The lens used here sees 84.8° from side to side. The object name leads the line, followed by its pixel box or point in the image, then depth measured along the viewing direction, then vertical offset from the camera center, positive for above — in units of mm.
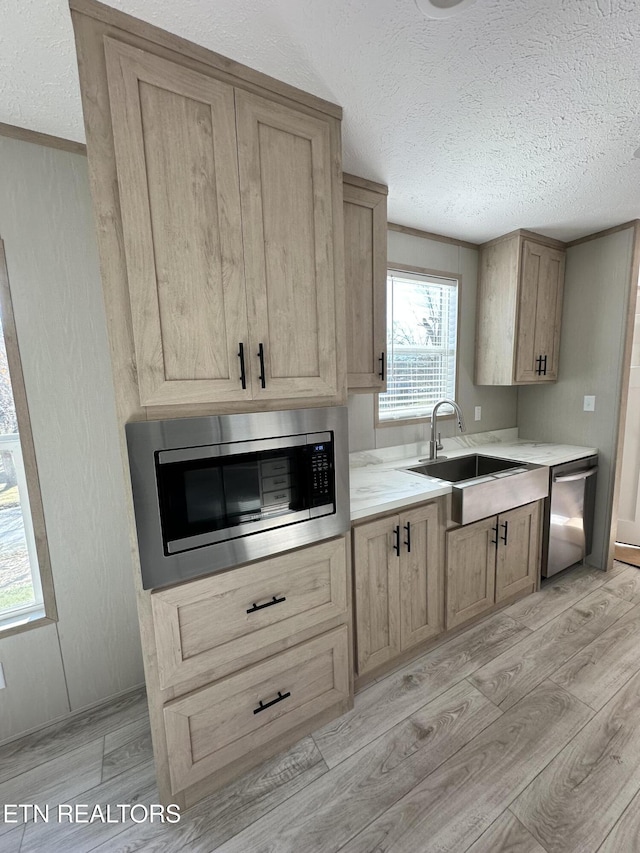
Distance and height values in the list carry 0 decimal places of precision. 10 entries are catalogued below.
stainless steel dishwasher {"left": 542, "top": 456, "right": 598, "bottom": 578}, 2439 -1040
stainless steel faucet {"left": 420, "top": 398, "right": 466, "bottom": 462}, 2275 -390
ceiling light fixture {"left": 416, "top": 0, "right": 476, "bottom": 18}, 914 +960
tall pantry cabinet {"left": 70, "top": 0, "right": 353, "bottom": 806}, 985 +430
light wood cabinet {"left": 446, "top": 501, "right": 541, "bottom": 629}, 2002 -1155
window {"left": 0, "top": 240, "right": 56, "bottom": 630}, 1455 -554
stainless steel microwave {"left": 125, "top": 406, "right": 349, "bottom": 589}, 1094 -377
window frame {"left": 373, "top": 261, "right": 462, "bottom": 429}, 2387 +712
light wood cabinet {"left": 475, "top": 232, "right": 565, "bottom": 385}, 2543 +466
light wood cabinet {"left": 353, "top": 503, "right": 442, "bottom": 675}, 1640 -1034
